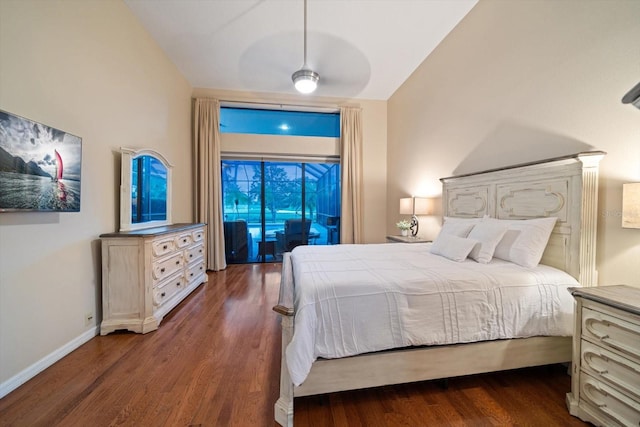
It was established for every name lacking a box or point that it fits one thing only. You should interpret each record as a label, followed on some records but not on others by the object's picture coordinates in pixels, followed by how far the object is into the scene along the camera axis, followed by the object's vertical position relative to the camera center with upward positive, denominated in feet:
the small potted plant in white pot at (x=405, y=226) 12.21 -0.83
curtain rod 14.84 +6.45
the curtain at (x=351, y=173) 15.58 +2.34
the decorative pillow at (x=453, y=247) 6.74 -1.09
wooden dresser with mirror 7.32 -1.63
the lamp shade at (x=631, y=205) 4.38 +0.13
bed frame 4.48 -2.74
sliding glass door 15.99 +0.17
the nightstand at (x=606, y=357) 3.74 -2.44
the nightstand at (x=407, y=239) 11.14 -1.42
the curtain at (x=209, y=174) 14.26 +2.00
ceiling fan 9.84 +5.37
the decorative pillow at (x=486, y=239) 6.49 -0.80
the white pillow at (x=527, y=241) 5.93 -0.77
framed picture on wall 4.71 +0.87
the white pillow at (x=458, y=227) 7.86 -0.57
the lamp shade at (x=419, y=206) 11.44 +0.18
